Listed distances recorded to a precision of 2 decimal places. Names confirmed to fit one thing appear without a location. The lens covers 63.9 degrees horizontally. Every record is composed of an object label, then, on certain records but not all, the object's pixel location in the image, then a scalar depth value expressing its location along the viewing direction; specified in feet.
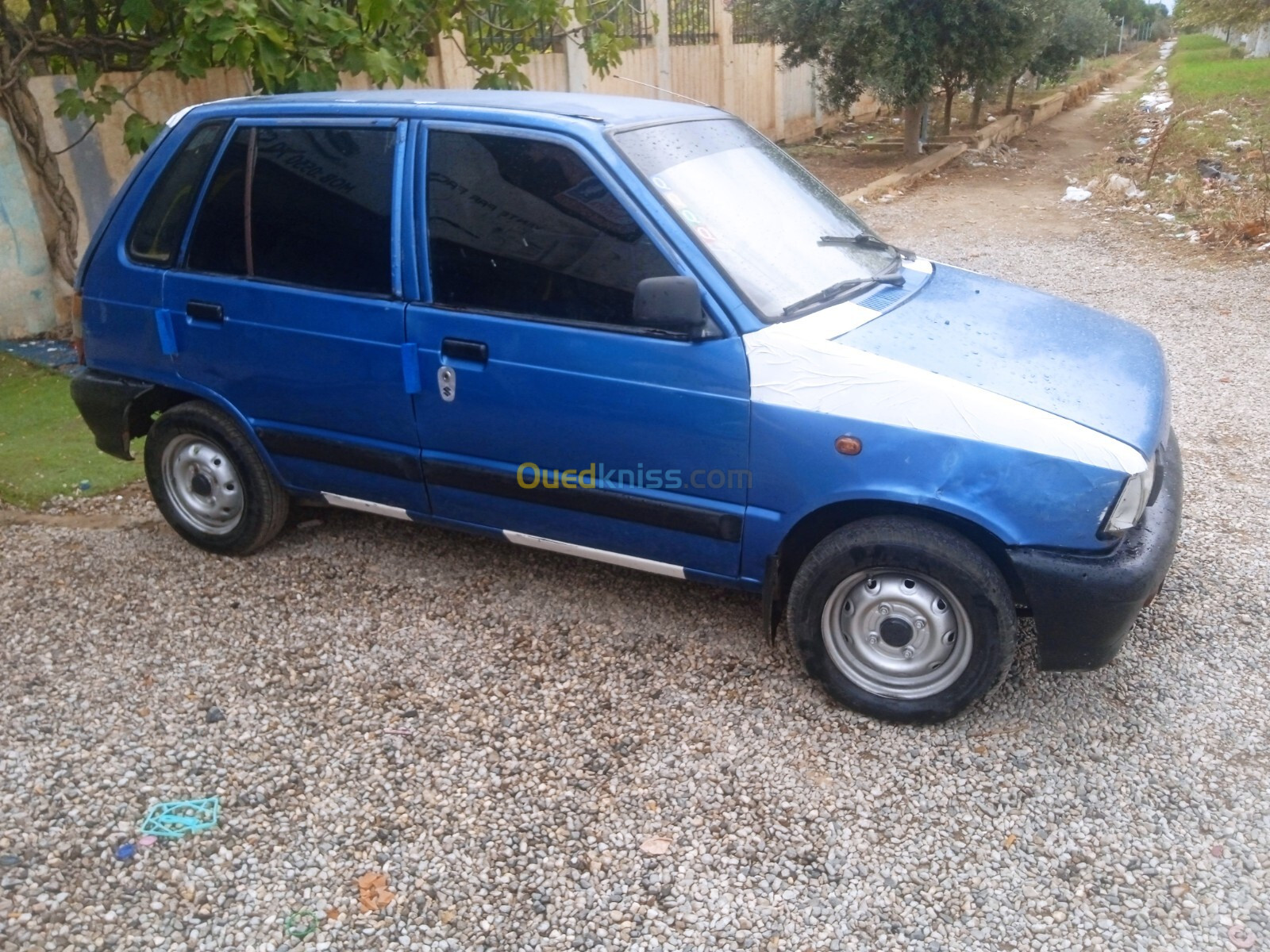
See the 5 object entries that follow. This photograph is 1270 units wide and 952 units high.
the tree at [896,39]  46.01
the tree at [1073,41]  60.29
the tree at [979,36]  45.85
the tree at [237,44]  18.70
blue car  9.76
